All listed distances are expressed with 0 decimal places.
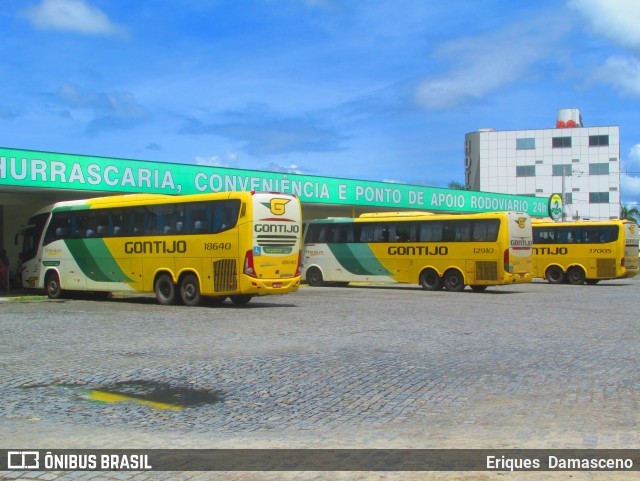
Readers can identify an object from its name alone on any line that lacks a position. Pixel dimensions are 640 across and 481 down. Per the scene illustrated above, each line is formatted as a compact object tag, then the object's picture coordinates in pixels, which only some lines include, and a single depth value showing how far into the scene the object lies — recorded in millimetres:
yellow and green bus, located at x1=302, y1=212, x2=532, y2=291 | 28438
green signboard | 23641
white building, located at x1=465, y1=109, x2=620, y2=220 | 94125
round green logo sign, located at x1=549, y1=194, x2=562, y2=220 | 49938
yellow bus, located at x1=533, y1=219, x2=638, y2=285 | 35500
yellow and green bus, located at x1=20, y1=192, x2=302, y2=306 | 19953
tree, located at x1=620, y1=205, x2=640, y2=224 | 81250
